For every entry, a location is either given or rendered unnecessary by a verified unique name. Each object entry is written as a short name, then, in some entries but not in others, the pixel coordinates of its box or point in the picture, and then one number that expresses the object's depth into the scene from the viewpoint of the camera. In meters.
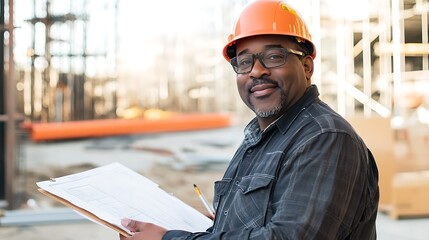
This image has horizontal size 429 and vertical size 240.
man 1.31
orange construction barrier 5.50
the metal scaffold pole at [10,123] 5.03
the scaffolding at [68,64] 5.38
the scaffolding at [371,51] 5.74
